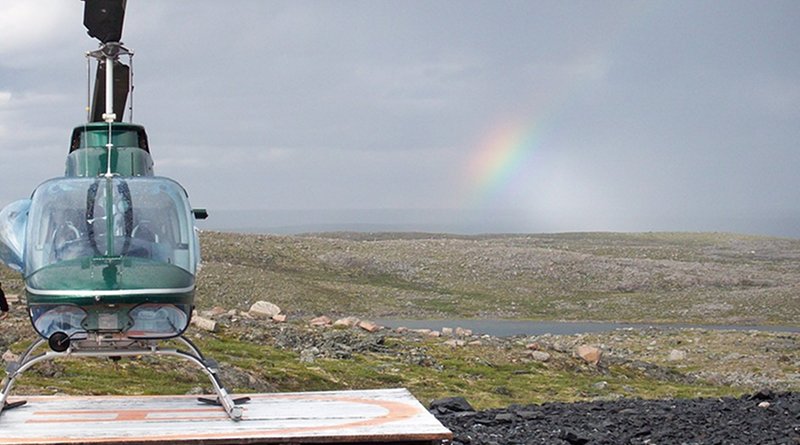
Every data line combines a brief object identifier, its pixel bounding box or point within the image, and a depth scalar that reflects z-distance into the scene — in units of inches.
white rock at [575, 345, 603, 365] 1344.7
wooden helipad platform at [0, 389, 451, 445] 359.3
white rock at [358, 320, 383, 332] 1504.7
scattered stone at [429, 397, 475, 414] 579.9
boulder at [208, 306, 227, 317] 1517.3
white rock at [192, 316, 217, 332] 1301.7
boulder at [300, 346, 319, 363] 1183.9
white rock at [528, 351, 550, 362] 1331.2
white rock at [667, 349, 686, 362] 1591.2
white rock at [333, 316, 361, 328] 1524.4
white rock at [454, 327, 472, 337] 1608.0
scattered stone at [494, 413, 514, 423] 544.7
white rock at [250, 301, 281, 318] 1578.5
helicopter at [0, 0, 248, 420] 365.7
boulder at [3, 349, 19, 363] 891.4
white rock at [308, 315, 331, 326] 1537.0
